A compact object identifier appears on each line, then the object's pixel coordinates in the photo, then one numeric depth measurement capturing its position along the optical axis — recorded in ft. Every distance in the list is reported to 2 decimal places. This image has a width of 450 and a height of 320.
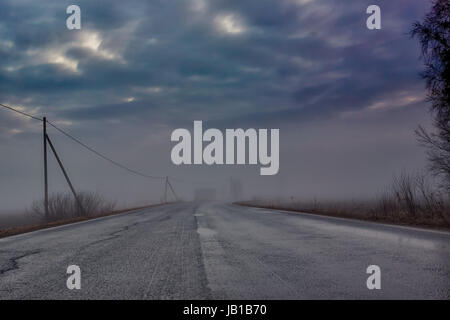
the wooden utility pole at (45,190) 74.08
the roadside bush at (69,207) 81.00
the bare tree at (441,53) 46.73
